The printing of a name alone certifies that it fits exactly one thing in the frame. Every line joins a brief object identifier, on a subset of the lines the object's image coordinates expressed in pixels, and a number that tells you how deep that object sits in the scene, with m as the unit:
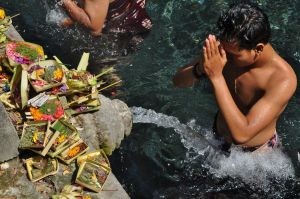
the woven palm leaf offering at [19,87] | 3.40
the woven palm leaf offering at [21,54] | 3.70
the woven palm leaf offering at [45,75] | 3.48
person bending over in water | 5.04
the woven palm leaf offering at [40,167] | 3.14
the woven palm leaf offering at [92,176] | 3.11
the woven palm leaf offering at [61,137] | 3.23
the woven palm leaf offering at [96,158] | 3.29
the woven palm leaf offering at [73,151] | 3.27
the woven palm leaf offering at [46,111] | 3.37
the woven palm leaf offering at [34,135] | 3.20
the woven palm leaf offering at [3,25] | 4.07
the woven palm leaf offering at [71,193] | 3.01
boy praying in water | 3.31
